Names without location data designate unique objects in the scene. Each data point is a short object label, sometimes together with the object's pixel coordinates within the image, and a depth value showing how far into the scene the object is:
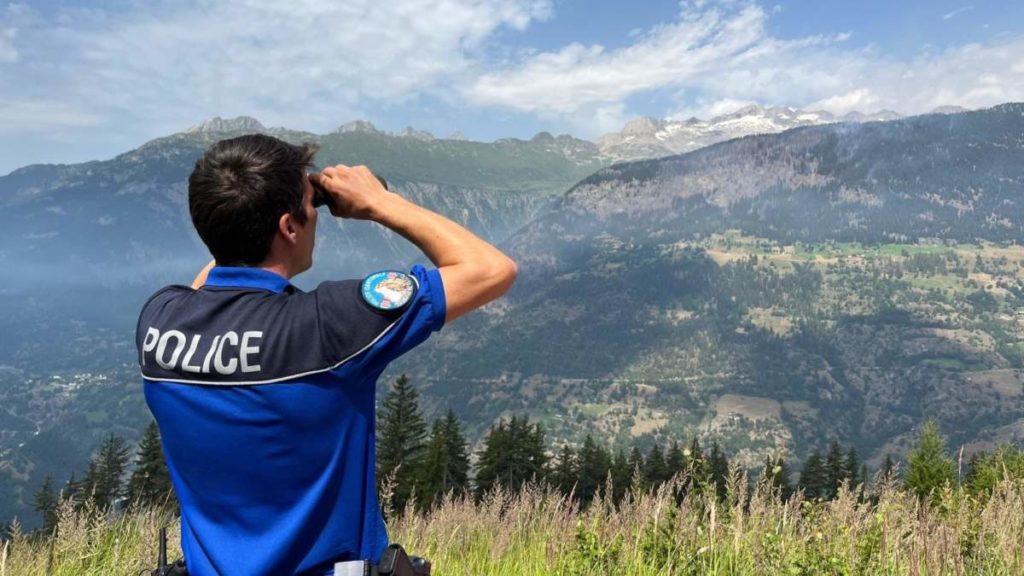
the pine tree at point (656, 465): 47.25
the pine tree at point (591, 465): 48.31
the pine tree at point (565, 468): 45.47
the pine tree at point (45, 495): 38.71
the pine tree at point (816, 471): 41.50
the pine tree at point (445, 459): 43.34
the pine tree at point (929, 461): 20.00
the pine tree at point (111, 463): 41.81
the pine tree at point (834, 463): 41.42
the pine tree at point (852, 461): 54.34
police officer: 1.92
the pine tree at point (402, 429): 48.34
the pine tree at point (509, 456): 45.50
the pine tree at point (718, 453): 27.60
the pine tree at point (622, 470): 43.72
